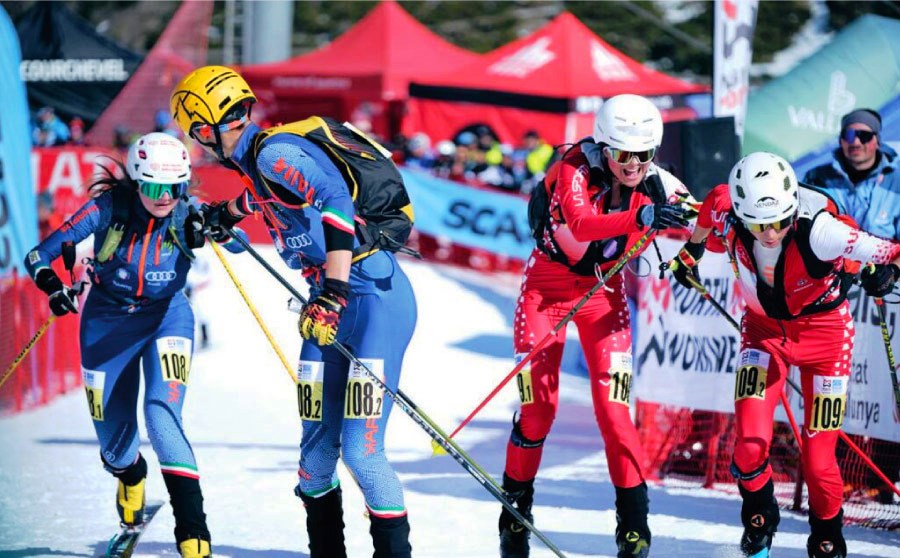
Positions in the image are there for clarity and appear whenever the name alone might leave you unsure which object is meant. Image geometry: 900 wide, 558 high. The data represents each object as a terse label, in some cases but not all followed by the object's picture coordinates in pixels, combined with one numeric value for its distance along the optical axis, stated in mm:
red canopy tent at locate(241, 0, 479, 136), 48500
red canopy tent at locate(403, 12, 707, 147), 42375
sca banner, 32719
